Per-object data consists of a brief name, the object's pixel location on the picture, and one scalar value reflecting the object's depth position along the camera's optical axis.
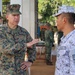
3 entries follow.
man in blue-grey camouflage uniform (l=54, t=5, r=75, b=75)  2.62
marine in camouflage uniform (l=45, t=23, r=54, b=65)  9.10
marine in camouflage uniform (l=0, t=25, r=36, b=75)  3.56
